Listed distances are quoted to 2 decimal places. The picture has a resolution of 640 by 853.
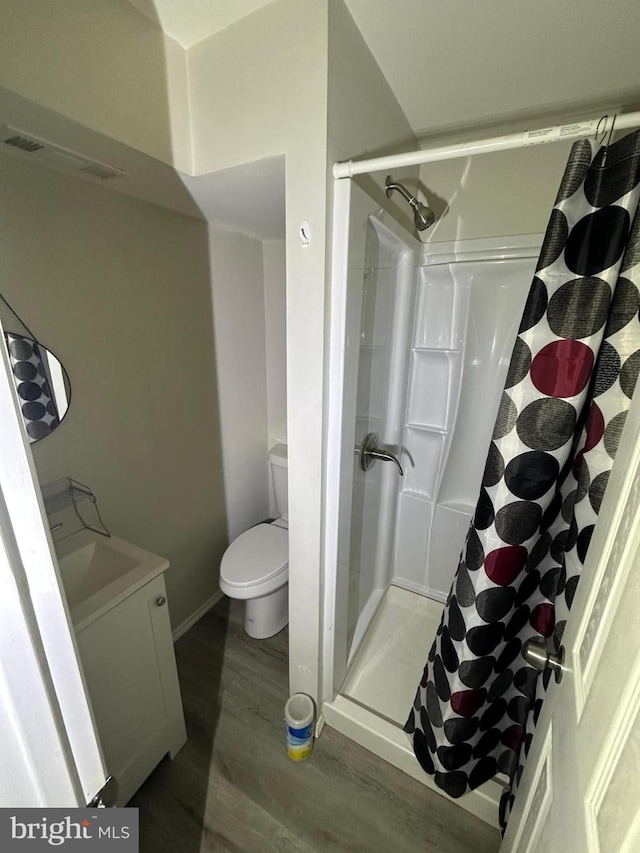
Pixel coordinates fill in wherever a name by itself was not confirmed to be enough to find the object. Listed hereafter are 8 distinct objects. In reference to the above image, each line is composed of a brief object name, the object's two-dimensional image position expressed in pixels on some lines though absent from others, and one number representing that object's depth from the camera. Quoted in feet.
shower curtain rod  2.36
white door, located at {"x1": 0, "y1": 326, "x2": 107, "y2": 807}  1.37
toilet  5.44
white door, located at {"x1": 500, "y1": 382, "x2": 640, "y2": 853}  1.22
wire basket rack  4.16
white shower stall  3.78
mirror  3.75
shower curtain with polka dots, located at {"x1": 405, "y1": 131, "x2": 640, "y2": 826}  2.45
